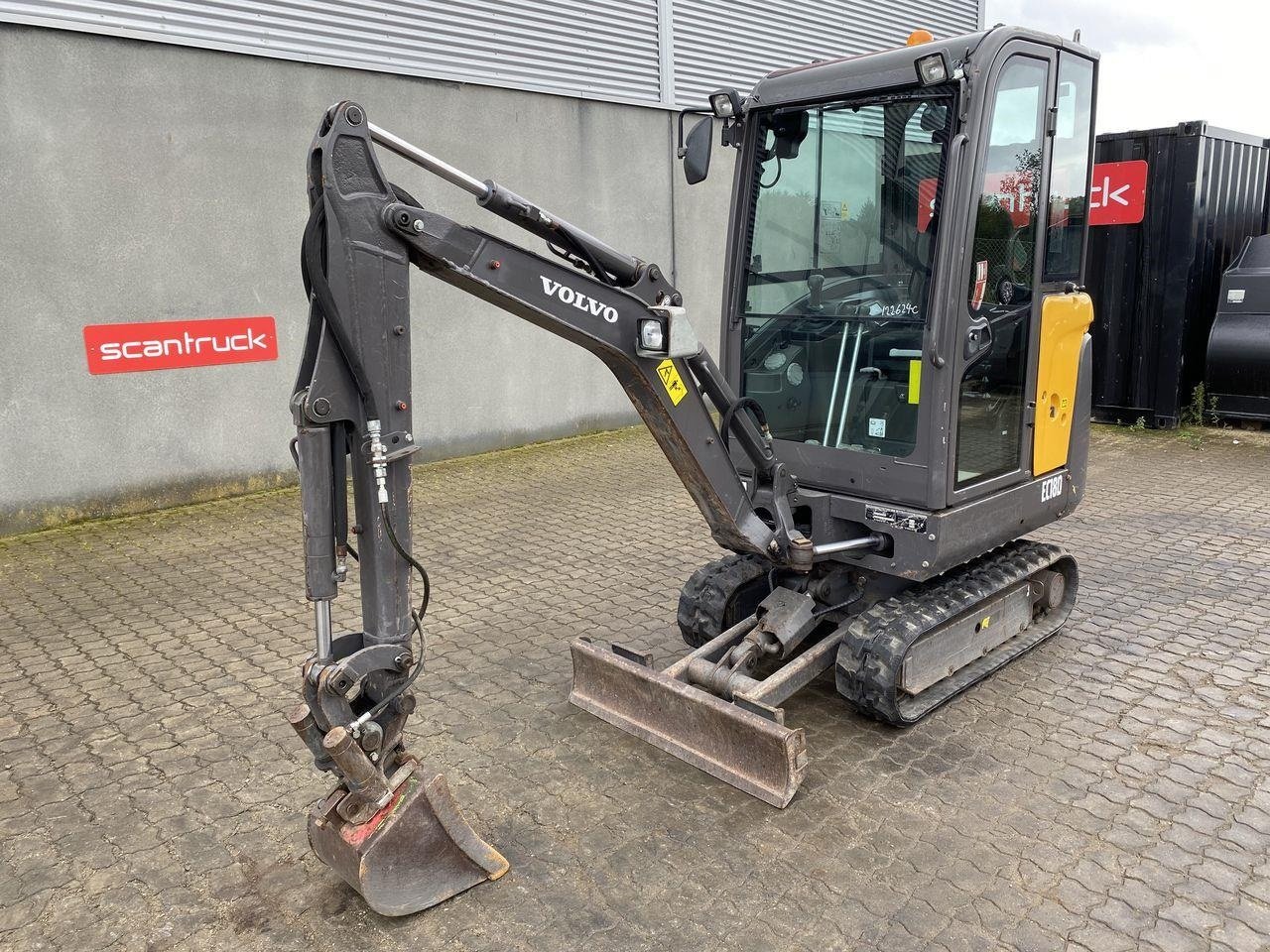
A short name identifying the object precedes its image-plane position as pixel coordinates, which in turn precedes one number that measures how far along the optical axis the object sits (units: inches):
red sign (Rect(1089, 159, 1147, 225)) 424.5
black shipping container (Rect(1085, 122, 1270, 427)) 419.5
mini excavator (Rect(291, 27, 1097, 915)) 124.3
